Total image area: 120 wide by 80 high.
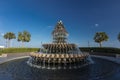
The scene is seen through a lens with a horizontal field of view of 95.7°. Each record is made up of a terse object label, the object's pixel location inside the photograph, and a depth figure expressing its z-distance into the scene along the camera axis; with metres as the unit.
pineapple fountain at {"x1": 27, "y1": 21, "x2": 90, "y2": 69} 7.65
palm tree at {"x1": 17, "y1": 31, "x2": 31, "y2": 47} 26.63
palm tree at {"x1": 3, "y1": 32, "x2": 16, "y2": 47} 28.81
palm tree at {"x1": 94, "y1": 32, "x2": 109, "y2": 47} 22.63
